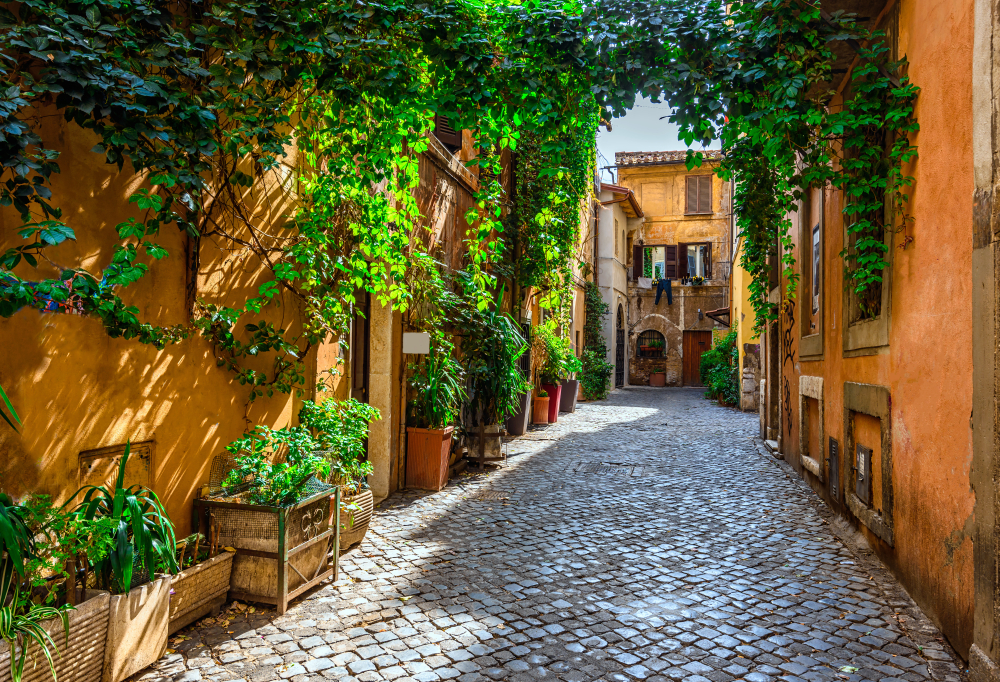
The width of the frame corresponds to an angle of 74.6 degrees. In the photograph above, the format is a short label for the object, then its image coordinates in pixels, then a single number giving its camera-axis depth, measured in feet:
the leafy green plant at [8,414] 8.46
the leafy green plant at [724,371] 58.03
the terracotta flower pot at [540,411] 42.68
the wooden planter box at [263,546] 11.95
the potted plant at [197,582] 10.69
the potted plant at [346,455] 15.23
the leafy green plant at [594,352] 61.77
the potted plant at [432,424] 22.97
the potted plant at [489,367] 26.45
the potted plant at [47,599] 7.71
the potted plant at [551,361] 42.08
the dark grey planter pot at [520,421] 37.42
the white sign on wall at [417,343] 22.56
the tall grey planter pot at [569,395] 50.11
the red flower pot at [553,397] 43.86
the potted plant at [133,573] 9.12
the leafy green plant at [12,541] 7.59
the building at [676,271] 90.53
